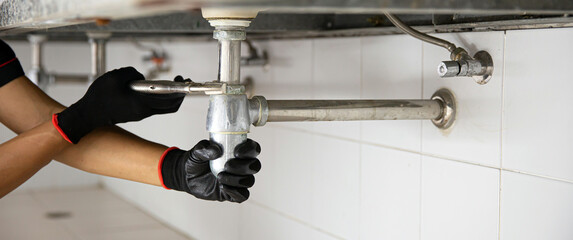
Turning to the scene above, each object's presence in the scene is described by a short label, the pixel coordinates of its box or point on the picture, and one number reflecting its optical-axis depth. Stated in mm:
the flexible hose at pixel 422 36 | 823
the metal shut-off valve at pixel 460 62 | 793
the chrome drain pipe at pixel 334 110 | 736
